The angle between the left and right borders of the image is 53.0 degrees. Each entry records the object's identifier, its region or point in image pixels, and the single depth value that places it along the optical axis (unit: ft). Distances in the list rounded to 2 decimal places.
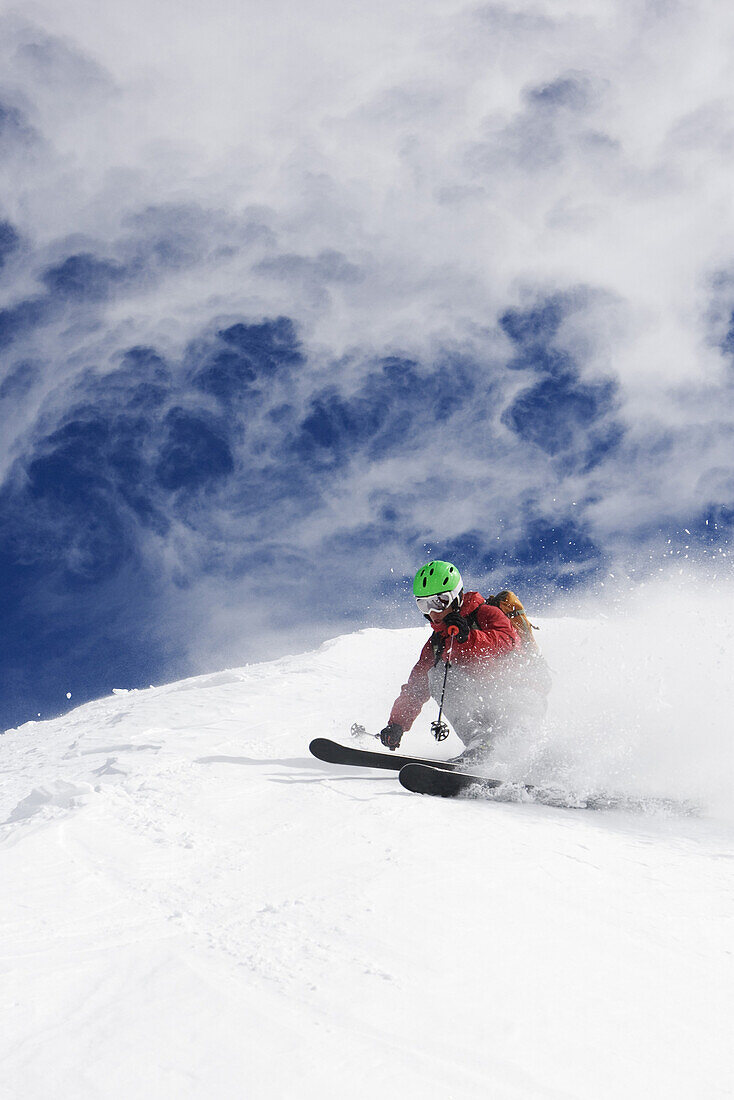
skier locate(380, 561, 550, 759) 23.25
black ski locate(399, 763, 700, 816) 19.60
